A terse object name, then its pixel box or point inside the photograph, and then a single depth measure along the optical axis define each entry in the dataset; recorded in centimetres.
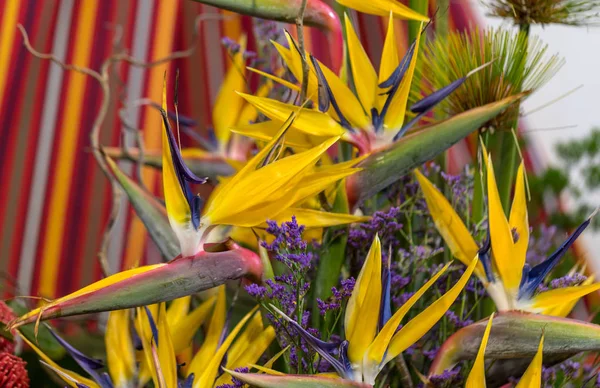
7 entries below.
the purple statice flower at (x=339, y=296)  216
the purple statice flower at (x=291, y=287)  215
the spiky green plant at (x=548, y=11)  230
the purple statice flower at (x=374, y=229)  224
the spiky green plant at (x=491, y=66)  226
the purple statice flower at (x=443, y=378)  219
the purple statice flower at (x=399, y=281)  224
